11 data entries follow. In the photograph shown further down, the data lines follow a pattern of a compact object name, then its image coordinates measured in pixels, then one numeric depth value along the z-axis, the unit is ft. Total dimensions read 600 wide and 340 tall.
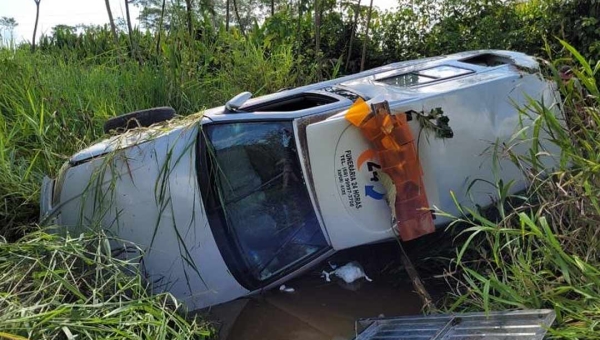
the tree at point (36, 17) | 25.09
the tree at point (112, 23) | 21.08
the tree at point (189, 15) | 21.98
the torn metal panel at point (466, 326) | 7.22
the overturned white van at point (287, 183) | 10.14
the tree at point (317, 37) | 22.17
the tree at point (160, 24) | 21.28
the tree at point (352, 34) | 24.58
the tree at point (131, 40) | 21.88
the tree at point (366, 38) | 23.71
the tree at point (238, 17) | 25.99
